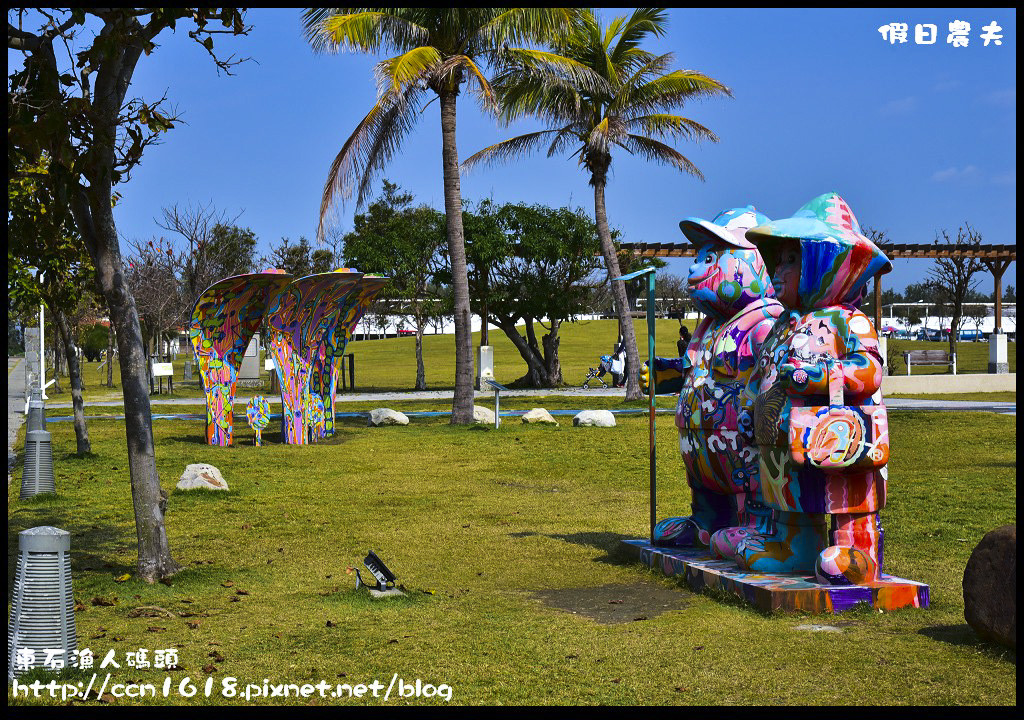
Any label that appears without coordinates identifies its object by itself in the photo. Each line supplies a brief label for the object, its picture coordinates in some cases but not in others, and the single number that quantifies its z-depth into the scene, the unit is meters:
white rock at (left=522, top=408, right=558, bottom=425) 19.28
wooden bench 31.78
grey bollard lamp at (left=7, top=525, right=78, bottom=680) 5.55
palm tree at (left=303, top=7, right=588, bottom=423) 18.11
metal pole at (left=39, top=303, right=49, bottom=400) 23.87
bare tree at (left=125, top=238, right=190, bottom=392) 37.59
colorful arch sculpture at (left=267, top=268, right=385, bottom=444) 16.61
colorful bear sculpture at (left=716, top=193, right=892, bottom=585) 6.62
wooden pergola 32.12
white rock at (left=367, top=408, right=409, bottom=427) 19.75
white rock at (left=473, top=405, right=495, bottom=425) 19.91
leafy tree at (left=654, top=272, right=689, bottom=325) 68.19
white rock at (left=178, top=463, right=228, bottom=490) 12.01
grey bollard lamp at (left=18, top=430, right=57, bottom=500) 12.01
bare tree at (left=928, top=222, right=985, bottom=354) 34.29
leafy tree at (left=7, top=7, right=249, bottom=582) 6.99
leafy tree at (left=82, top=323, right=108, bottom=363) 53.88
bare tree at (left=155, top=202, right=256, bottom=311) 34.91
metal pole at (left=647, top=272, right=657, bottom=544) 8.09
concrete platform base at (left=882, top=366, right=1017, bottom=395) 25.64
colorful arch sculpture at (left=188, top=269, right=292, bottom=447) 16.41
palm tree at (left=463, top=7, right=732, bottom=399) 22.27
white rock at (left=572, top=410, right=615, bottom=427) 18.45
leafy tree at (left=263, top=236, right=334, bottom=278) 40.12
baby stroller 32.22
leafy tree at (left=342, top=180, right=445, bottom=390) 30.42
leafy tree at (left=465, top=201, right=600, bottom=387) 30.38
